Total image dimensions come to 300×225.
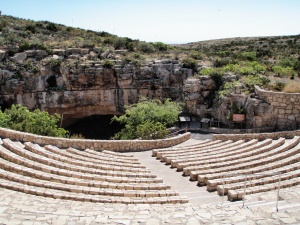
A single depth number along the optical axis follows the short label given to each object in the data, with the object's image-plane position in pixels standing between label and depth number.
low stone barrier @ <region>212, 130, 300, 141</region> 18.55
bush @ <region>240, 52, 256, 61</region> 40.13
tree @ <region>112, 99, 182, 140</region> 22.62
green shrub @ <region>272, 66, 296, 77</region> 28.80
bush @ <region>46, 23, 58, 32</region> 45.44
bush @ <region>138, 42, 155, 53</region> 39.59
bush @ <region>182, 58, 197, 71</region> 32.90
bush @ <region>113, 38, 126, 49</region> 40.53
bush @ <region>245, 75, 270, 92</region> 24.38
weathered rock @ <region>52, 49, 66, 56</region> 35.62
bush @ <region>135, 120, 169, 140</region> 21.67
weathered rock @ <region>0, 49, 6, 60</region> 33.78
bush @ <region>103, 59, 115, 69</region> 32.84
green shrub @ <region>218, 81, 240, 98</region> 24.53
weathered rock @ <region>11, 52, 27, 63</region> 33.66
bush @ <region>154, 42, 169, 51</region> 41.88
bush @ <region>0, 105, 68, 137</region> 20.20
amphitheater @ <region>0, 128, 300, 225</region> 8.60
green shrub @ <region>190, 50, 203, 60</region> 36.28
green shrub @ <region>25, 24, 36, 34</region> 43.04
